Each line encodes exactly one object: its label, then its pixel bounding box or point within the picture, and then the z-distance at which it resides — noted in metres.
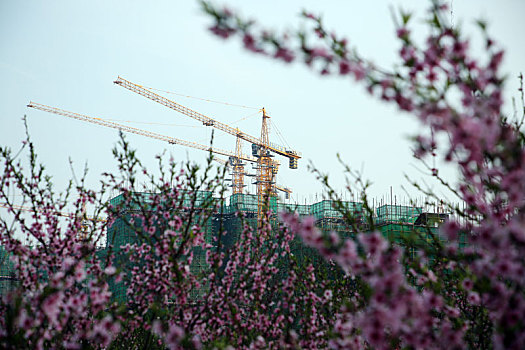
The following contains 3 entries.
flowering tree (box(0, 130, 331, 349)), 5.64
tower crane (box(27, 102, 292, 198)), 78.56
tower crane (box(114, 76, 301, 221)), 89.75
